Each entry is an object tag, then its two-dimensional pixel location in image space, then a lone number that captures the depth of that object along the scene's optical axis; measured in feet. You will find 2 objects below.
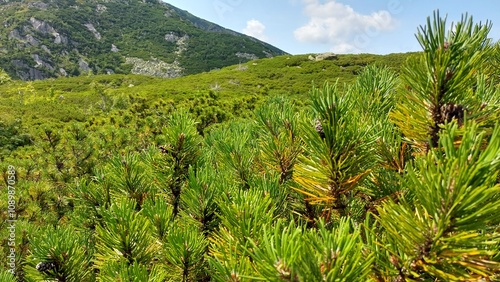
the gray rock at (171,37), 479.00
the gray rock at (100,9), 495.00
